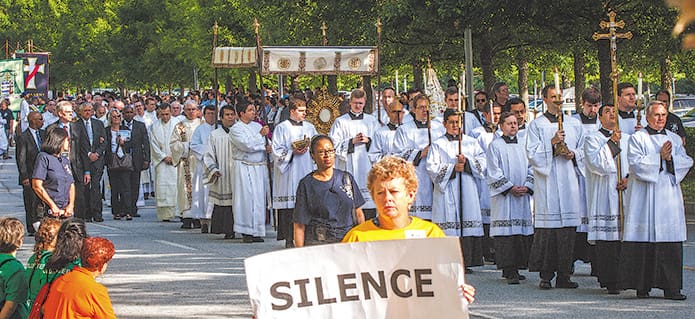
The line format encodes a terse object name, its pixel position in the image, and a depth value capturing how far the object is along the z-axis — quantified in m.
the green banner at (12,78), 34.75
